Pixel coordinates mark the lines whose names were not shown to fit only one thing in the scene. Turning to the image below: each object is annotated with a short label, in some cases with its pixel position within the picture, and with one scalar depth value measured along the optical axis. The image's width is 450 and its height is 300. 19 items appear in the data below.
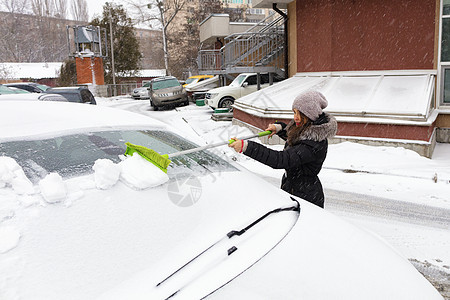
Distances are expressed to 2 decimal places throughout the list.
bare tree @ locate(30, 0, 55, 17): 67.40
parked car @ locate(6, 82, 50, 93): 19.25
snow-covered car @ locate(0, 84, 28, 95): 14.79
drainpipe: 13.05
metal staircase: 13.77
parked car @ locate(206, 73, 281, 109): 16.23
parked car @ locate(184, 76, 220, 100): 23.14
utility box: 31.03
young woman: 2.77
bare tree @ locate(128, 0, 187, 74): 37.78
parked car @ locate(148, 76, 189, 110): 19.34
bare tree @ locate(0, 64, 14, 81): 35.50
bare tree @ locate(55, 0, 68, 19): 68.06
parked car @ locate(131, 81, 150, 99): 29.47
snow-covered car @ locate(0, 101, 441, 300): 1.33
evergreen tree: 37.66
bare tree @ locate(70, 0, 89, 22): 67.56
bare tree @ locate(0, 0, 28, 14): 63.94
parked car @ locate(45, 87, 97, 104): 10.45
